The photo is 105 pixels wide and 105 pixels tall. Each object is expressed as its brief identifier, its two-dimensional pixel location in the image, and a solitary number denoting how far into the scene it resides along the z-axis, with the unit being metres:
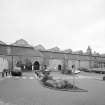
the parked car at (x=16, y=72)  25.67
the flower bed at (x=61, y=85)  12.82
